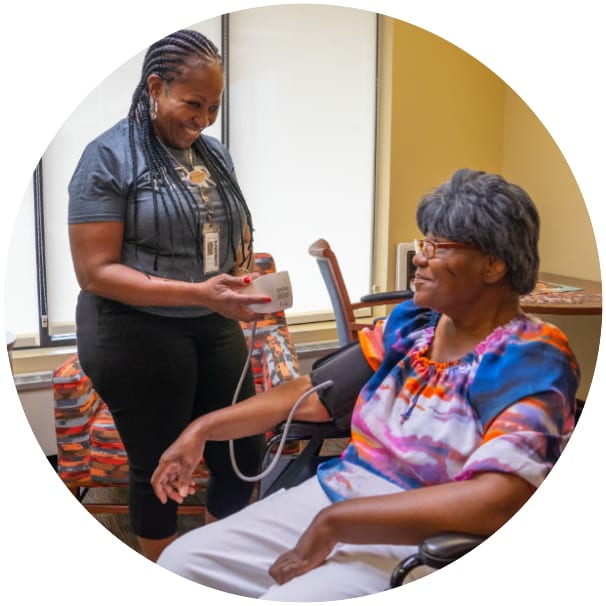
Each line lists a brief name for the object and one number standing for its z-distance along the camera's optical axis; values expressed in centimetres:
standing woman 107
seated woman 102
